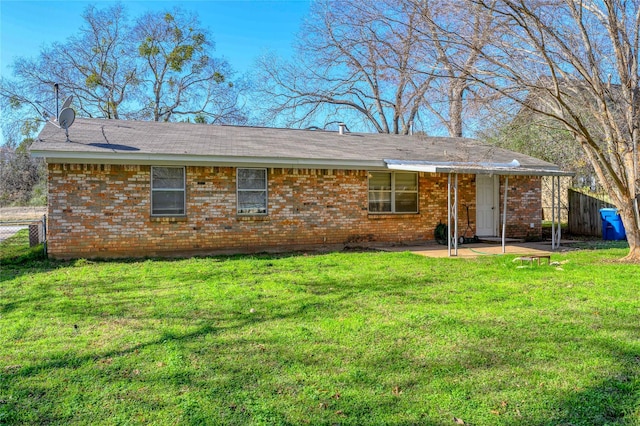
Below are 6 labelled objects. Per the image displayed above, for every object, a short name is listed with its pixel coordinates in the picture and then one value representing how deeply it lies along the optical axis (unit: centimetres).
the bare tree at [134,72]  2850
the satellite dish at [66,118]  1054
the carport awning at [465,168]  1102
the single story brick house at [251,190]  1047
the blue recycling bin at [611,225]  1478
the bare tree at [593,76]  891
